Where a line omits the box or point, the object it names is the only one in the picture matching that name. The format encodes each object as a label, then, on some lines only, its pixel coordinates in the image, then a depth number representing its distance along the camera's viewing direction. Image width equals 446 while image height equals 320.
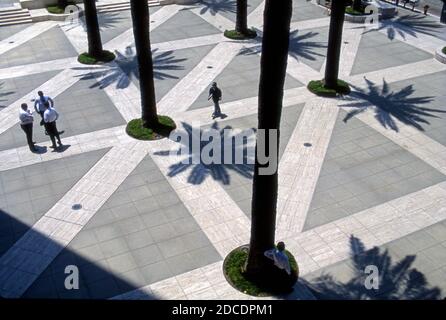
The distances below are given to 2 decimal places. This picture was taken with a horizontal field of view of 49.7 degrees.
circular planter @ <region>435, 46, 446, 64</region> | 25.66
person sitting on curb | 12.16
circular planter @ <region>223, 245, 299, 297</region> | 12.67
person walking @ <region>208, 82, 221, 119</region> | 20.23
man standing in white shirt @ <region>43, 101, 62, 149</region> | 17.95
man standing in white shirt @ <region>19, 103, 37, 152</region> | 17.89
